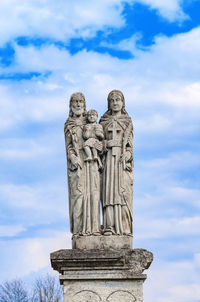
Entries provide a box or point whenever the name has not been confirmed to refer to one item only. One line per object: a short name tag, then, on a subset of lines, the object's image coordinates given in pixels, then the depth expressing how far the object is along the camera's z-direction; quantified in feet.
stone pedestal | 49.73
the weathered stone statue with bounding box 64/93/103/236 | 51.85
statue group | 51.98
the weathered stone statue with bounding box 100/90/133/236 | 52.11
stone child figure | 53.01
